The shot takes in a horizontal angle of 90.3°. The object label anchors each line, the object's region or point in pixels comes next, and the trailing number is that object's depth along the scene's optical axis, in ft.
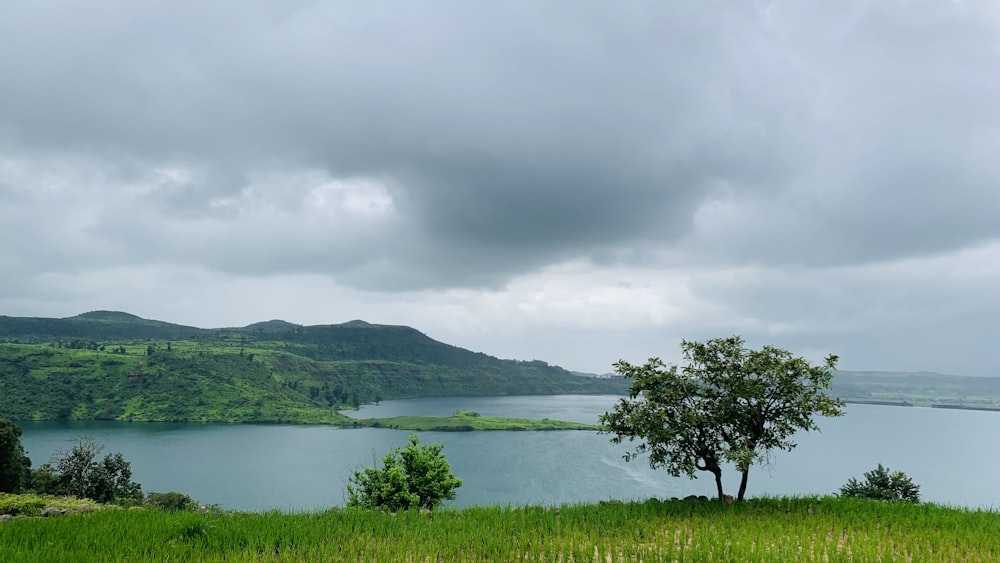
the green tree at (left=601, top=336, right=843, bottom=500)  64.18
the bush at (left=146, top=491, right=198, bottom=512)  144.25
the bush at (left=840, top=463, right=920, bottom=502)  116.74
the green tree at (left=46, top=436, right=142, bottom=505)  163.43
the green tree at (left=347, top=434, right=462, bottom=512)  99.25
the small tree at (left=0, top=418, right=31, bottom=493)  150.00
